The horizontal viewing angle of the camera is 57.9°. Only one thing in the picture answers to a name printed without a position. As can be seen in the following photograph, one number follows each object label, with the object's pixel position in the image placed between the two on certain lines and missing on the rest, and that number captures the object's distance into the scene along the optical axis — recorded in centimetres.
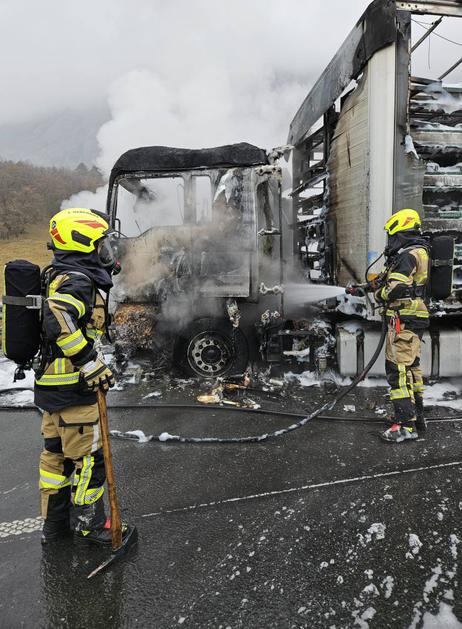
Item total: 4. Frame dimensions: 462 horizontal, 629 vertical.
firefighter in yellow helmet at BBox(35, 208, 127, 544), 224
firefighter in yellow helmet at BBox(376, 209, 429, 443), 366
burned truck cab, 498
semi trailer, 444
